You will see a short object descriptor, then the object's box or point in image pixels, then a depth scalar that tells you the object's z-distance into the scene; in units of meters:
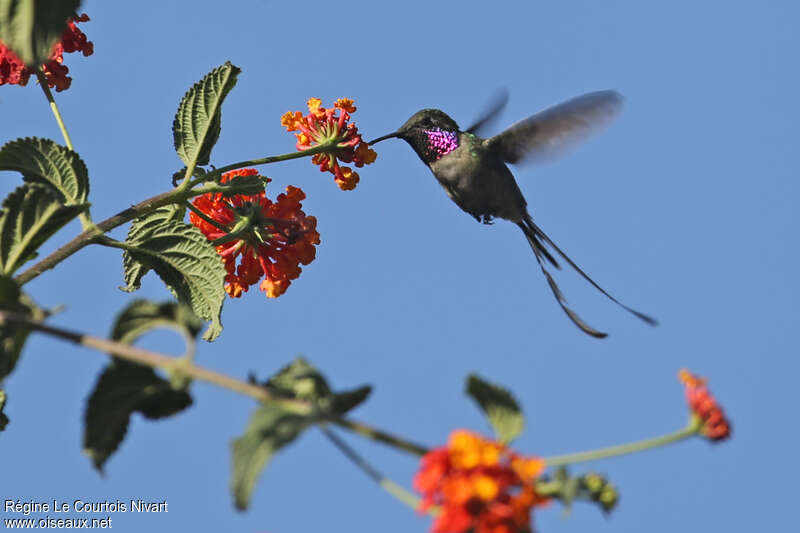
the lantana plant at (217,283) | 3.54
